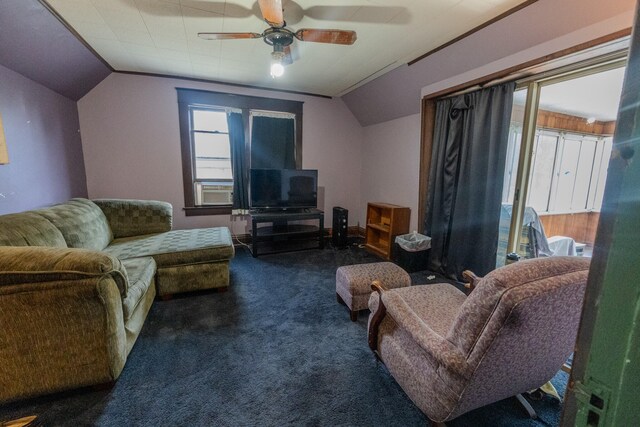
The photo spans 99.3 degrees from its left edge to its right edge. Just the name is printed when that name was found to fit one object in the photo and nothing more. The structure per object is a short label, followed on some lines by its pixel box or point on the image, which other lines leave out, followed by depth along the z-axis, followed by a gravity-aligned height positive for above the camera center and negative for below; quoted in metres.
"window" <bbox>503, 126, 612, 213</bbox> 3.15 +0.07
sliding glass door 2.49 +0.16
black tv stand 3.87 -0.93
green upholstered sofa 1.33 -0.76
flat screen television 3.98 -0.24
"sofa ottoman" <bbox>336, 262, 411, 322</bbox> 2.24 -0.90
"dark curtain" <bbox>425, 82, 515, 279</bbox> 2.62 -0.05
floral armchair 0.89 -0.66
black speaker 4.25 -0.85
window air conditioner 4.11 -0.35
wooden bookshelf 3.80 -0.76
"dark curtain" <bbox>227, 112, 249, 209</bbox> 4.00 +0.13
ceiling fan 1.96 +1.02
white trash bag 3.29 -0.83
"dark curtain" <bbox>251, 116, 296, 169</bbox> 4.20 +0.45
